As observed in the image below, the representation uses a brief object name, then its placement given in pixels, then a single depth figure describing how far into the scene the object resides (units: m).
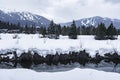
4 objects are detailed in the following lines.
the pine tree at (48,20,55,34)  40.37
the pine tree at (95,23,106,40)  32.62
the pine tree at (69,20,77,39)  32.84
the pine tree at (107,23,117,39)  34.03
